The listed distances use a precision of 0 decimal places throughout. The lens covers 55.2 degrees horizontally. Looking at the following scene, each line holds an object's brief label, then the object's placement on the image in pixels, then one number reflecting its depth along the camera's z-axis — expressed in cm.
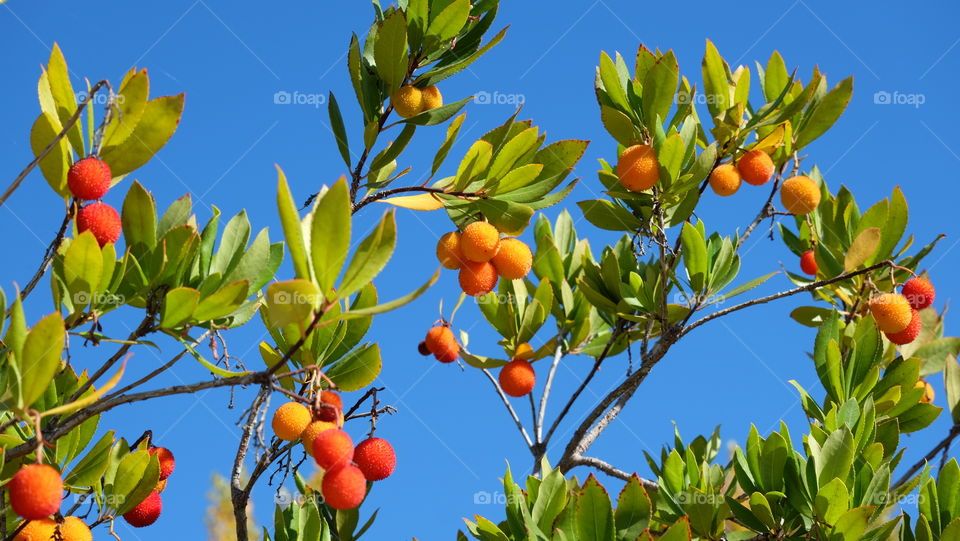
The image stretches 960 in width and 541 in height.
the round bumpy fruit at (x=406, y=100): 228
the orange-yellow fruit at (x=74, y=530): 179
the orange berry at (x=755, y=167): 273
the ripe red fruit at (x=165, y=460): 210
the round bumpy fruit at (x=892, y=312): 272
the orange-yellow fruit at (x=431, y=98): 232
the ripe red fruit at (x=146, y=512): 204
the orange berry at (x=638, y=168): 249
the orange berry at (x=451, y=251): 222
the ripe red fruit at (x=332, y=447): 144
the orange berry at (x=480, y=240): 214
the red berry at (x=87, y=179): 164
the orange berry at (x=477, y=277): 225
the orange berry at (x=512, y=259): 224
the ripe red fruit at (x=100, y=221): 167
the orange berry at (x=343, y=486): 145
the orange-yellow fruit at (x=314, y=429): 157
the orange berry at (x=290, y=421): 187
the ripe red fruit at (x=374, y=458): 173
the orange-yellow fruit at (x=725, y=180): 270
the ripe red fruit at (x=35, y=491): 134
